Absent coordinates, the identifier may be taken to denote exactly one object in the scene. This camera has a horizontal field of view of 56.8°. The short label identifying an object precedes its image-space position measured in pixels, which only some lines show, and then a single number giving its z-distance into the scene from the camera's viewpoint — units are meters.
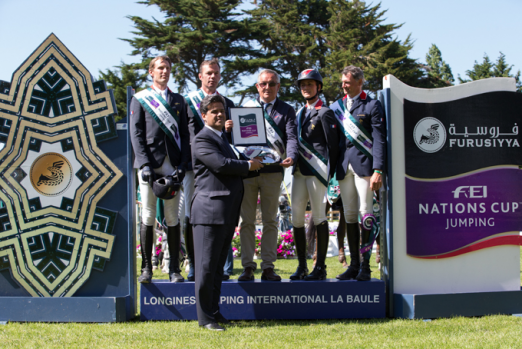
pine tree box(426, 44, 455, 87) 35.57
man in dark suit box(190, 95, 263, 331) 3.97
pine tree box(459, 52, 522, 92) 26.73
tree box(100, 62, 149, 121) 23.34
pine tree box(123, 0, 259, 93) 22.95
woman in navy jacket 4.64
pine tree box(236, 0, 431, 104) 23.50
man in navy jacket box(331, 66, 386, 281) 4.56
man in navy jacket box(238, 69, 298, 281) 4.58
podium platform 4.41
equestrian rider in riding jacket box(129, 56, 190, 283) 4.39
